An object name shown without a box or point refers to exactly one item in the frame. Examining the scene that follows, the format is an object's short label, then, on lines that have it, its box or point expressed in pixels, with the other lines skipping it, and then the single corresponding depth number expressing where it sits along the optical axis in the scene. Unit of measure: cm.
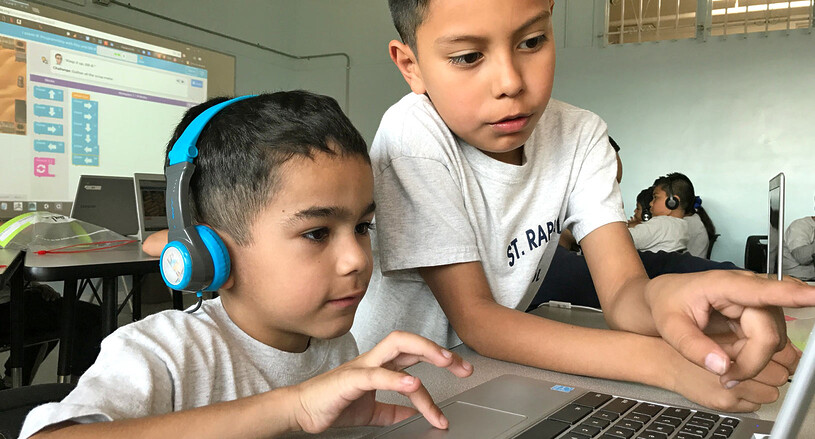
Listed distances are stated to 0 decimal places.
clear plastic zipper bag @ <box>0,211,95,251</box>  239
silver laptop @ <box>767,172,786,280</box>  55
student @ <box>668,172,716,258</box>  471
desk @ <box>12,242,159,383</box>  201
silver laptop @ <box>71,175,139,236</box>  337
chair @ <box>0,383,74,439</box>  62
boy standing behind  65
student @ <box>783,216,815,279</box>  405
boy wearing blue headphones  49
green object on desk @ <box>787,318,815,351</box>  86
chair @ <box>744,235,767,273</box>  443
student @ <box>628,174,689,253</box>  425
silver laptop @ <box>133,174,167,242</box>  305
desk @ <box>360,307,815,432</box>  62
